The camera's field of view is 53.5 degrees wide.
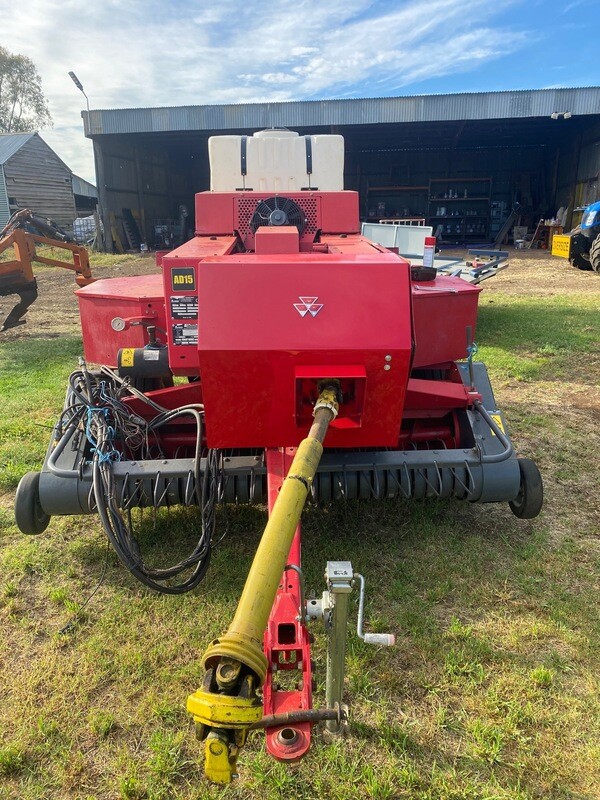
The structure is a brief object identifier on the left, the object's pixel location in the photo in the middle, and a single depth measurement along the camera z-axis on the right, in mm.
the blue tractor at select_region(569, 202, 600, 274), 13586
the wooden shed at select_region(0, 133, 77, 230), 25453
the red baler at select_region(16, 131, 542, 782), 1751
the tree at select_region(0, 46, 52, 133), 38188
